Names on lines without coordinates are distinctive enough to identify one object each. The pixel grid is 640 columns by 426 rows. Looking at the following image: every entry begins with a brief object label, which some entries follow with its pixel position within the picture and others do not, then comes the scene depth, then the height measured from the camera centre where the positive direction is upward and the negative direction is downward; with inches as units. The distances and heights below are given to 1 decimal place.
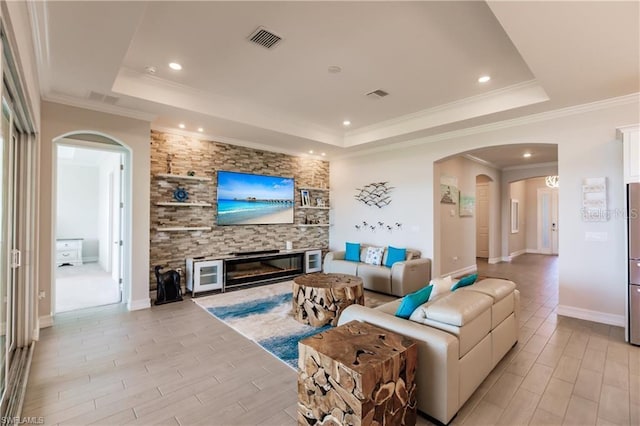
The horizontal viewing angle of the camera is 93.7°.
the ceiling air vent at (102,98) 145.8 +58.5
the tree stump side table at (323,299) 147.3 -42.8
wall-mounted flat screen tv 227.0 +12.6
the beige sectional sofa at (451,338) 78.4 -35.8
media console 201.2 -41.5
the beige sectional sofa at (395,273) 202.4 -42.7
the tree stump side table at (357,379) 65.7 -38.5
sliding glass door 85.5 -13.2
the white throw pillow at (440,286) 111.4 -27.8
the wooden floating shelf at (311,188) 280.2 +24.7
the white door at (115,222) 186.7 -5.5
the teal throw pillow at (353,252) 246.4 -32.1
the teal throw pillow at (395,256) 218.2 -30.8
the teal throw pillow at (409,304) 96.1 -29.4
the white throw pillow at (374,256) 228.4 -32.3
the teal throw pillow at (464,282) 115.5 -26.9
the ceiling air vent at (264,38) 114.3 +69.6
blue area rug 127.3 -54.6
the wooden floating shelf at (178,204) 194.2 +7.0
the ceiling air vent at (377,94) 168.1 +68.8
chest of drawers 314.7 -39.2
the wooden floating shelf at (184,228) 195.4 -9.4
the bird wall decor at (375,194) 253.9 +17.4
